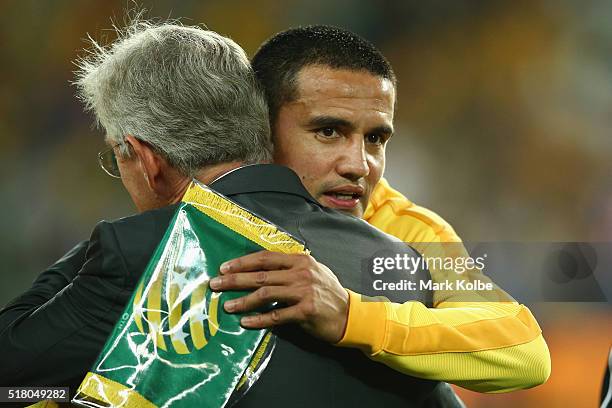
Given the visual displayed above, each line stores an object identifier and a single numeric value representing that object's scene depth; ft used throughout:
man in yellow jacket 34.31
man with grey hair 34.30
